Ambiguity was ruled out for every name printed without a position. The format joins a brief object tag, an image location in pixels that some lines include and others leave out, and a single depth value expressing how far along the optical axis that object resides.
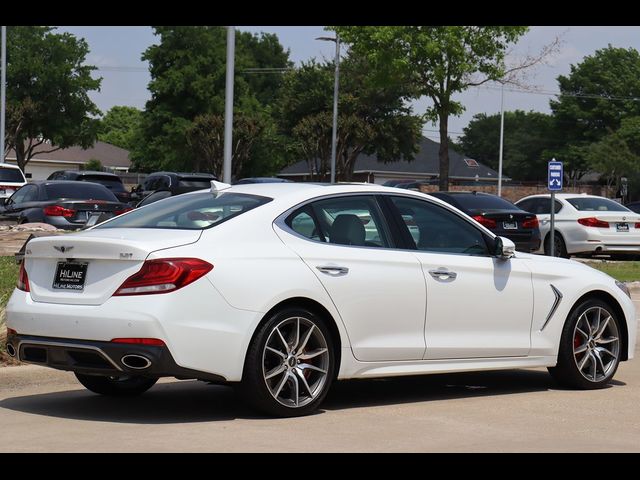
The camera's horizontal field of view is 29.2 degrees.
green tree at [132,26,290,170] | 88.81
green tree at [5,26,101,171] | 77.88
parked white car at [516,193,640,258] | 25.77
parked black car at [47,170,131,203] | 37.84
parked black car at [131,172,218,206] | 35.00
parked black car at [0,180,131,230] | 22.91
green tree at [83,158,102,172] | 102.43
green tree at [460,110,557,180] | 107.56
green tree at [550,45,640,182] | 96.31
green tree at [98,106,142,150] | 145.88
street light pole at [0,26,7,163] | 47.56
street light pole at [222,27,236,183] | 23.69
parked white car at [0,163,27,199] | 33.69
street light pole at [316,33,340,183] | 52.51
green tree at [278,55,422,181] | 72.25
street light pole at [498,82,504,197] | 81.88
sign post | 24.80
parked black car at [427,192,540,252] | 24.03
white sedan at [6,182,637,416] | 7.23
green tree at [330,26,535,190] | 43.03
